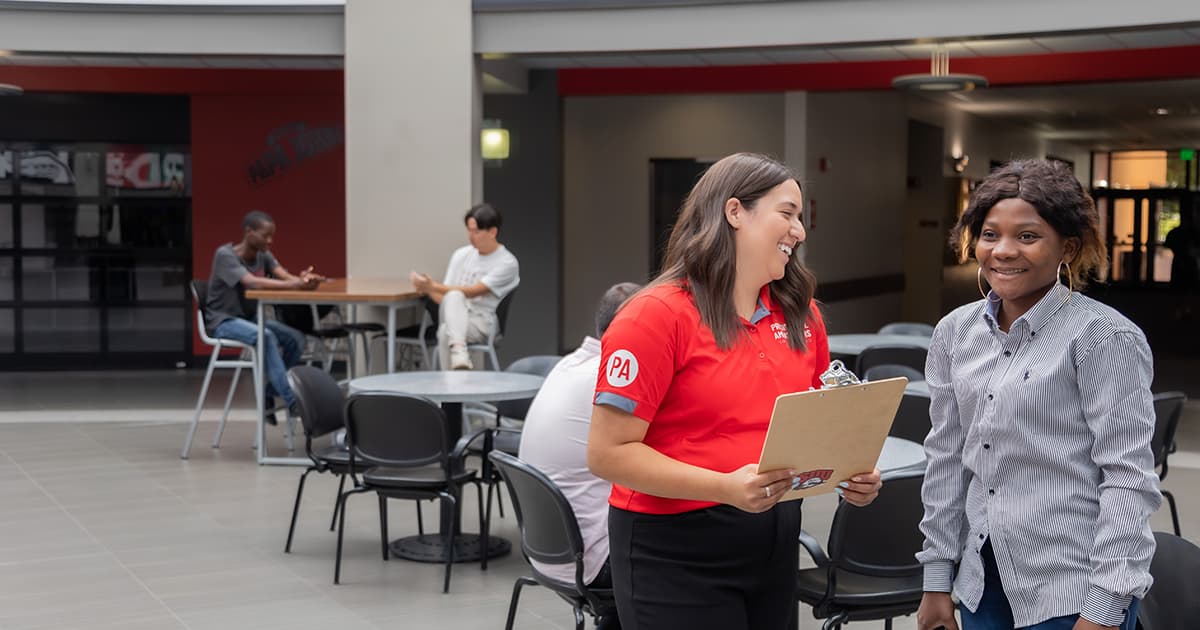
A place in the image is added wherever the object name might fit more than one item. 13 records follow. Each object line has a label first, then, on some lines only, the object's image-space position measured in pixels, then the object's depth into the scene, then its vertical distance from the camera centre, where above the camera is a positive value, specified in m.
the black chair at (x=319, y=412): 5.77 -0.83
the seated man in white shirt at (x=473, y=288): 8.46 -0.34
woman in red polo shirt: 2.25 -0.30
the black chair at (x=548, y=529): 3.68 -0.85
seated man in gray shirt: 8.35 -0.43
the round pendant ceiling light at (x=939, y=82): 9.50 +1.13
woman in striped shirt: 2.12 -0.34
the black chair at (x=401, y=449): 5.33 -0.88
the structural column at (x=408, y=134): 9.38 +0.73
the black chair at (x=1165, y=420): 5.45 -0.77
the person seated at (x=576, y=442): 3.78 -0.62
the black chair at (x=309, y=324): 9.29 -0.64
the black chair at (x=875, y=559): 3.67 -0.91
